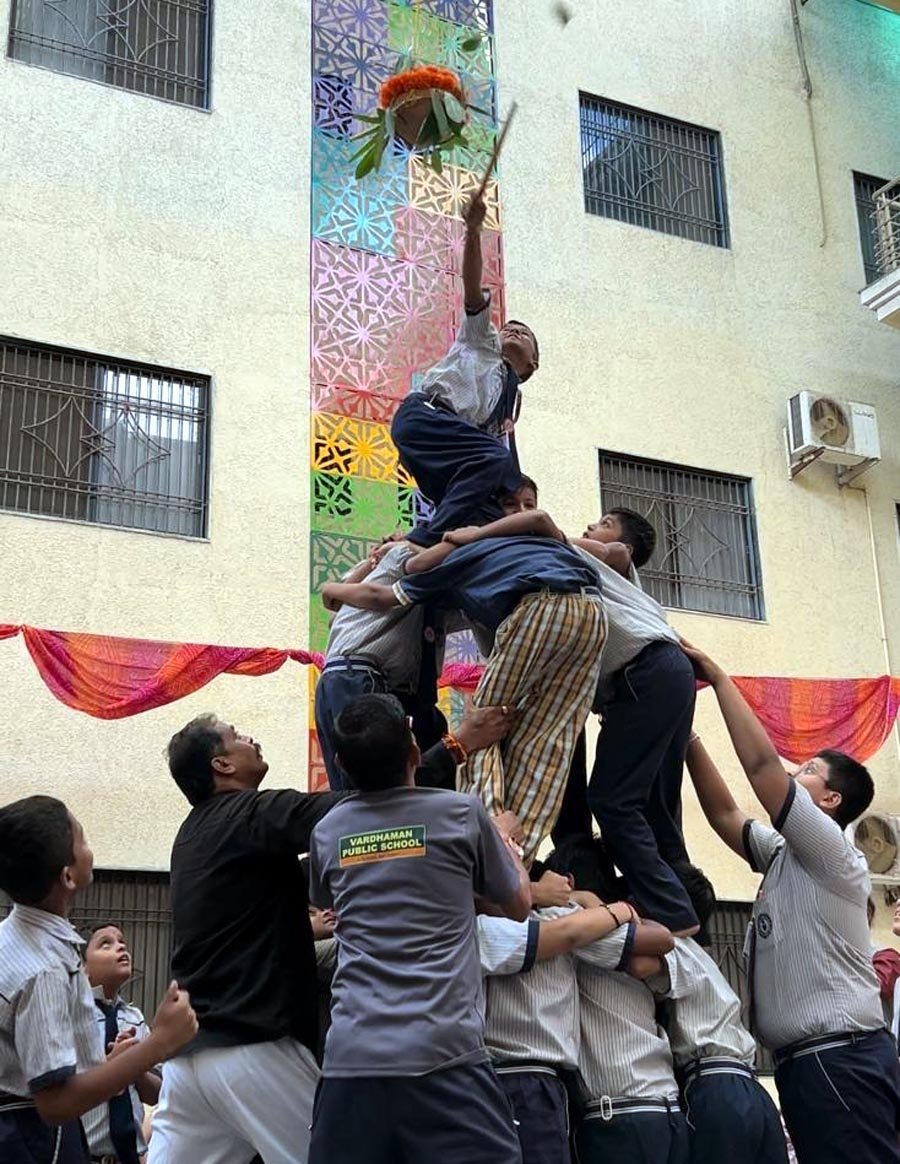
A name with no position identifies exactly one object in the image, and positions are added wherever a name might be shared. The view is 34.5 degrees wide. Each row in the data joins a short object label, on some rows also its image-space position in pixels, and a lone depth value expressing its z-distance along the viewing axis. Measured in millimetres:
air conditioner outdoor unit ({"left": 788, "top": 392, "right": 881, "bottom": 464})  12523
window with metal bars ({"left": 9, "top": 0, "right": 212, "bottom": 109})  10852
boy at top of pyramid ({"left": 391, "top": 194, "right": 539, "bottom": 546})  4684
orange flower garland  5316
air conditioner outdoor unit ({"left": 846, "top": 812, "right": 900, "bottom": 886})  11680
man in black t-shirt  3572
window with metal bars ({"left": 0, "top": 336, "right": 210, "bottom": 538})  9938
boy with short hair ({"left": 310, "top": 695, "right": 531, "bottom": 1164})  3074
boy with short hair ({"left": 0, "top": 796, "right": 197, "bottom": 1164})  3205
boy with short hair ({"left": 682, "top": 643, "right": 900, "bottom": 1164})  4094
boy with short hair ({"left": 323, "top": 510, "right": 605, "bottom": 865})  4180
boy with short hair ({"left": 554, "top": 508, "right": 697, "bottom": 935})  4223
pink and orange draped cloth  8625
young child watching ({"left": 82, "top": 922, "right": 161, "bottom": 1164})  5031
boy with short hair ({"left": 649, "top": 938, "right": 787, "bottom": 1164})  3861
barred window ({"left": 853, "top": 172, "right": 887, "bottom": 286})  13914
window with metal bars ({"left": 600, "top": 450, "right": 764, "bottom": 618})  11922
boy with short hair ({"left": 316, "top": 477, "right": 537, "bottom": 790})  4621
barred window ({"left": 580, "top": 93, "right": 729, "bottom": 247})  12953
